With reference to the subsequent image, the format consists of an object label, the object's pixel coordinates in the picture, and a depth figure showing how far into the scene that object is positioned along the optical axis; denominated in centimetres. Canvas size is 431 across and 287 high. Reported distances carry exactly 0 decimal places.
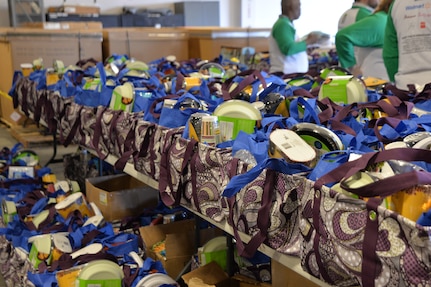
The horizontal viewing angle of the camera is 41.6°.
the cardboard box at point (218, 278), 209
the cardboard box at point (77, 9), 1016
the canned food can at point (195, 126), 194
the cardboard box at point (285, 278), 176
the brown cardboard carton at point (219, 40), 688
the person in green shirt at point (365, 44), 382
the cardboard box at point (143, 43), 652
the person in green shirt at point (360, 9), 448
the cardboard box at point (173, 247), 243
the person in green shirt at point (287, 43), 491
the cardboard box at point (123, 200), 305
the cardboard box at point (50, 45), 620
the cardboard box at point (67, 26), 699
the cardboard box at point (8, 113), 671
